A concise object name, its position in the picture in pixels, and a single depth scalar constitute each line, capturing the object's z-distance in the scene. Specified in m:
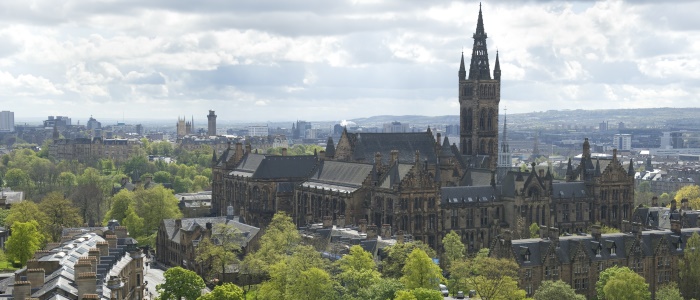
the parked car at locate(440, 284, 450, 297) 99.89
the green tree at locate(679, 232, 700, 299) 115.75
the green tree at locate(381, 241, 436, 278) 104.94
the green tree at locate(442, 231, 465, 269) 128.75
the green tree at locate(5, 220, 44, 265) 121.94
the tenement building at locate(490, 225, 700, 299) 110.44
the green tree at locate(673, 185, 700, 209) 181.80
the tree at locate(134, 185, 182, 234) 163.25
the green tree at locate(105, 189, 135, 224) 167.62
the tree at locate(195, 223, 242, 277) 120.12
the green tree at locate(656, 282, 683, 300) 105.81
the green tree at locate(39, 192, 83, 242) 146.00
